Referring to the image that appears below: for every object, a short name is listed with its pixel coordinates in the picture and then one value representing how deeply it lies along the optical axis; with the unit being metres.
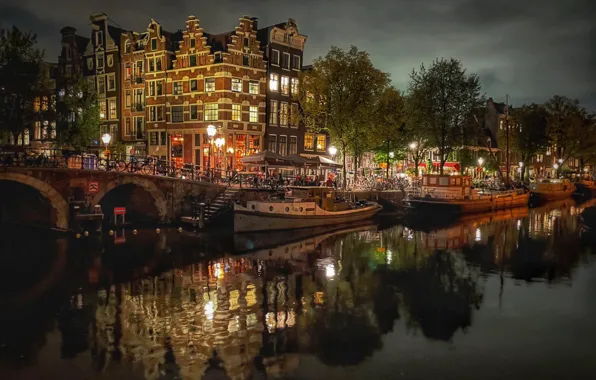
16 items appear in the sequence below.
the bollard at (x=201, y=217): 36.41
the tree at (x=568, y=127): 79.88
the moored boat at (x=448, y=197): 47.66
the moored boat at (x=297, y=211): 34.03
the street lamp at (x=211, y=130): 38.32
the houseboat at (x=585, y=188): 82.31
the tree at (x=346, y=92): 47.91
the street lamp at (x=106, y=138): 37.73
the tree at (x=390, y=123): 52.22
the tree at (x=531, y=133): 75.38
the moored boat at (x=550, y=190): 67.00
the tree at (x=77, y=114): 44.09
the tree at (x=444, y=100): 56.41
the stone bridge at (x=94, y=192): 31.94
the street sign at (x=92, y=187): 33.66
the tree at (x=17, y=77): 37.56
